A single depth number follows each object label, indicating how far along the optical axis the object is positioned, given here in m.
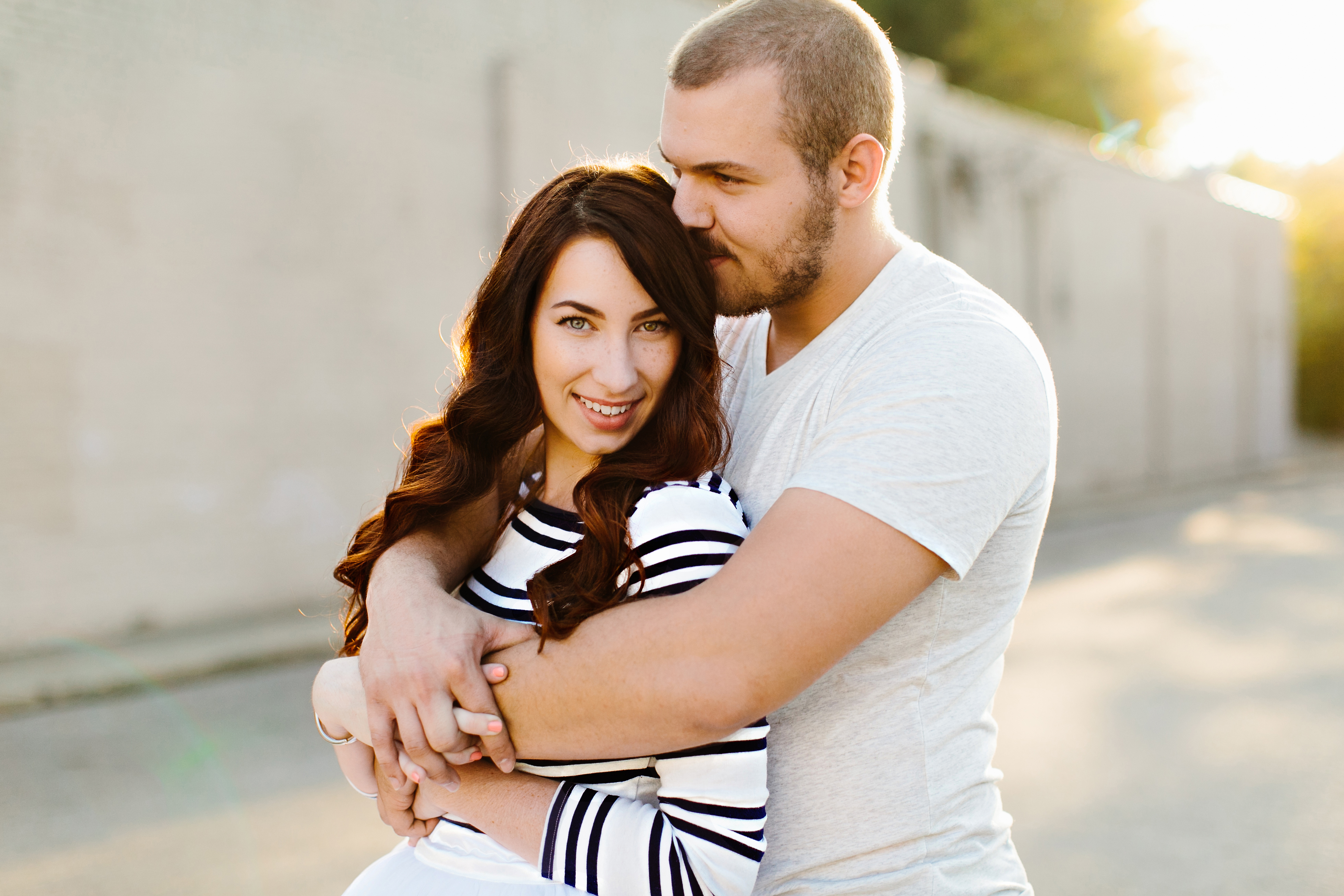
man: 1.39
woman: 1.42
